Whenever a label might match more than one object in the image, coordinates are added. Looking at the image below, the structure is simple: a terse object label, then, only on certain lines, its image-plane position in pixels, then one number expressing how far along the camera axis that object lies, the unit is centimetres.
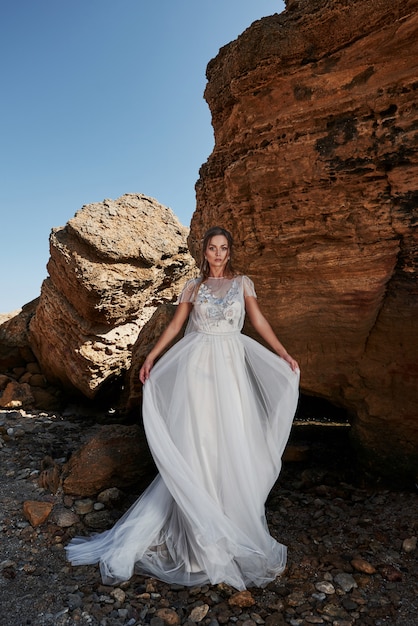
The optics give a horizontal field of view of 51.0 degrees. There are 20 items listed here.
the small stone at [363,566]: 343
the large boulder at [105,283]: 798
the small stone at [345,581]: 326
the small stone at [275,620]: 294
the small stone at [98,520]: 434
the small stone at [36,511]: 427
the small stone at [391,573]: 334
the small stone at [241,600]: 312
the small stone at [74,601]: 312
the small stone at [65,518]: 429
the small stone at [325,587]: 323
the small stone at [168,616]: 298
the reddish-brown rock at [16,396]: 834
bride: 348
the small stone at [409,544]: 370
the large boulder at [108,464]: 483
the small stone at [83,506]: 450
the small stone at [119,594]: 320
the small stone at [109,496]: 466
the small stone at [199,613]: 300
